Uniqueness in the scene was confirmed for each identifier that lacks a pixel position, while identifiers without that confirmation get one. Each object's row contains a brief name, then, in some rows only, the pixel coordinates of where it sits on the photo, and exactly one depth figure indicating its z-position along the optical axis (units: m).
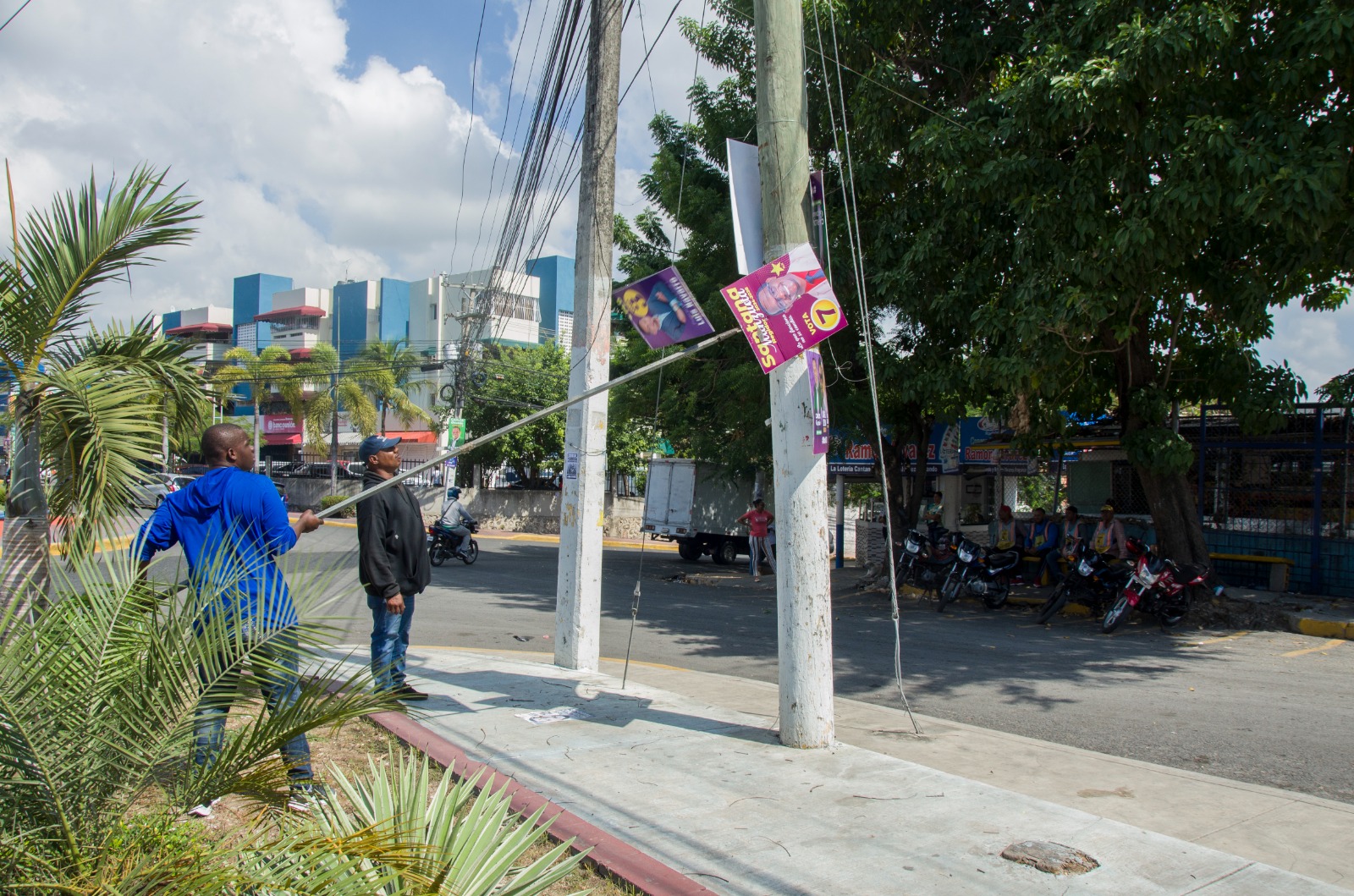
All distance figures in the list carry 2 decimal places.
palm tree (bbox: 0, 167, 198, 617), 4.81
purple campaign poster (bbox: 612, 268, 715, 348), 6.43
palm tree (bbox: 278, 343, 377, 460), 35.09
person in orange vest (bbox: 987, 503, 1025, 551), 16.38
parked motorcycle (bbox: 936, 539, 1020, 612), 13.73
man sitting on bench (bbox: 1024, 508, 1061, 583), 14.50
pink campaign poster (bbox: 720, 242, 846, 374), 5.70
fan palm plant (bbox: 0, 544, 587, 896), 2.37
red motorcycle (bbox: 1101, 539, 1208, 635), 11.38
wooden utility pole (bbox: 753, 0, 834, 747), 5.73
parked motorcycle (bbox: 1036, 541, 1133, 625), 12.25
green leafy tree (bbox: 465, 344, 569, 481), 33.59
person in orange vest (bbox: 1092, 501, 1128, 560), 13.16
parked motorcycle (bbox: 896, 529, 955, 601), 14.38
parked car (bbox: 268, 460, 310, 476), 42.78
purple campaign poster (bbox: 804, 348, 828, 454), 5.74
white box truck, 22.28
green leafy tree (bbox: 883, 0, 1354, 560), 8.50
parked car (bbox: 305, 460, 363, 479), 39.81
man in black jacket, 6.09
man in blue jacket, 2.83
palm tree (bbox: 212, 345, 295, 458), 35.06
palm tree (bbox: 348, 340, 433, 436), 35.09
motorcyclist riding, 18.44
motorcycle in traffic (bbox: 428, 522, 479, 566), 18.31
